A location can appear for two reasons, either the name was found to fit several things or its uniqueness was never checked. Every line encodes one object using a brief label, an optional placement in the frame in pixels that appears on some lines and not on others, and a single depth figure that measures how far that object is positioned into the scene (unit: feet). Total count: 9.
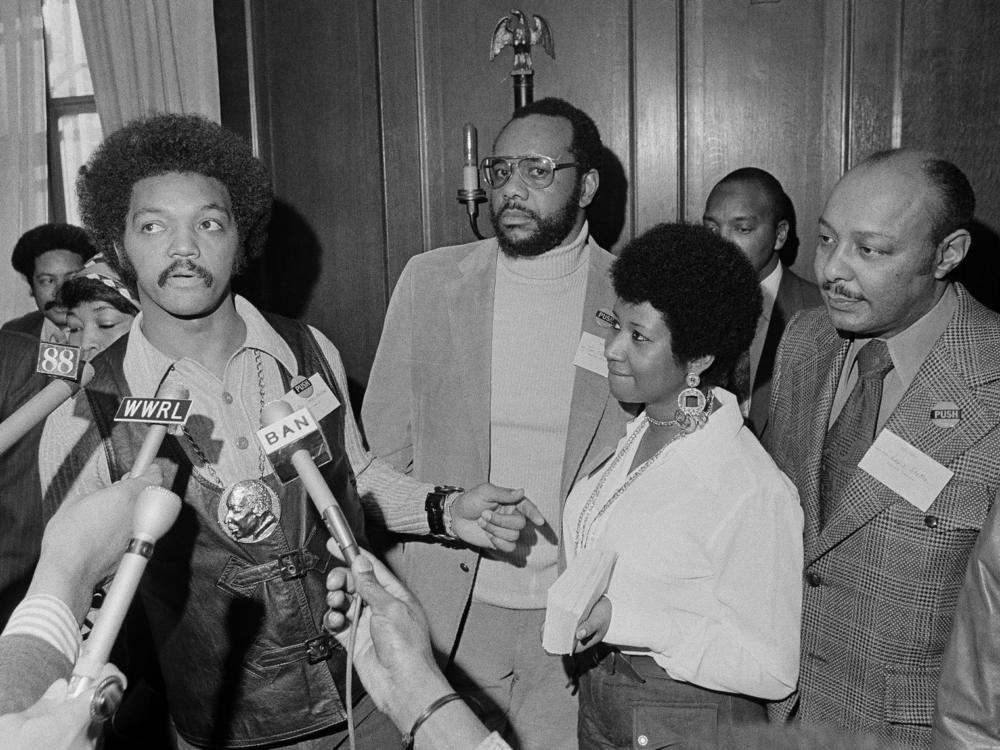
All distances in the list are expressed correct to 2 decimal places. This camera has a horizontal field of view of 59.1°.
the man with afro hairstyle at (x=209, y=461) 5.79
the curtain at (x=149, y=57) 12.50
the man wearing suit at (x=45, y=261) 12.34
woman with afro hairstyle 5.82
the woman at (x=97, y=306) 7.95
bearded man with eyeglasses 8.59
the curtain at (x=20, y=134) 14.14
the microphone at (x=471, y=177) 11.41
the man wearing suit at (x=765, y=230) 10.59
